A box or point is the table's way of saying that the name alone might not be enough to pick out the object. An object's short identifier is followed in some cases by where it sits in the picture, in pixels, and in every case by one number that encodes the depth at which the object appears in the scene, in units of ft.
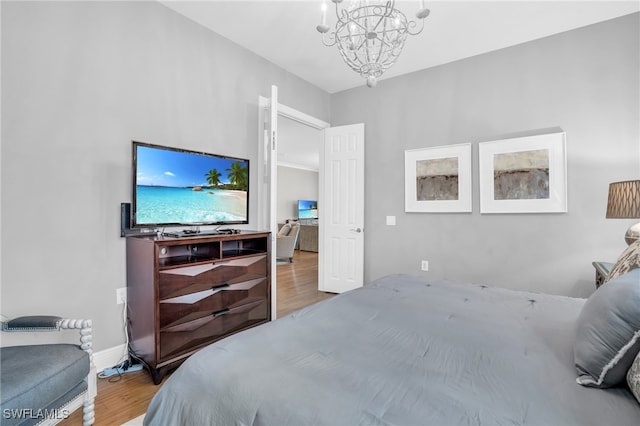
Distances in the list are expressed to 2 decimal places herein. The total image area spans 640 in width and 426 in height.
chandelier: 5.62
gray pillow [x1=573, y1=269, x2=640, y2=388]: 2.79
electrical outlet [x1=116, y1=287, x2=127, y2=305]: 7.39
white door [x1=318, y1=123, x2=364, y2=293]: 13.33
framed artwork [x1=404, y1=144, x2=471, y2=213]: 11.21
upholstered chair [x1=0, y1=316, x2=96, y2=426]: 3.91
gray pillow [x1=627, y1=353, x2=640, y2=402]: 2.60
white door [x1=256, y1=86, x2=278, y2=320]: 9.50
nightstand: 6.70
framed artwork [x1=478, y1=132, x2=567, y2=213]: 9.58
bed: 2.55
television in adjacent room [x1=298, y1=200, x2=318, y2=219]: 34.99
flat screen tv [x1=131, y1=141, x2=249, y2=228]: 7.13
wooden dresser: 6.56
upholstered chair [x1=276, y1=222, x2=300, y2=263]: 21.68
